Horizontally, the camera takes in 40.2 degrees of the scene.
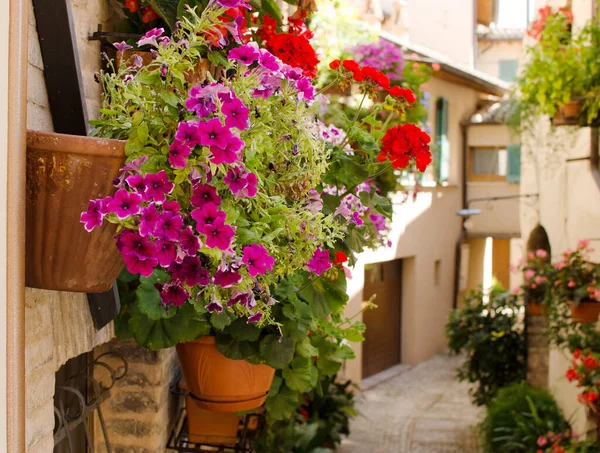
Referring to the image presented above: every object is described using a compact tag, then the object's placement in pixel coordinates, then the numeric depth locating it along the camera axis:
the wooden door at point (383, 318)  13.92
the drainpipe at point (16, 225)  1.49
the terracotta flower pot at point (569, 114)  6.70
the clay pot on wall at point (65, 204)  1.58
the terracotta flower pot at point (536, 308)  10.09
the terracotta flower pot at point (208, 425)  3.34
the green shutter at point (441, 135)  16.25
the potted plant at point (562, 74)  6.34
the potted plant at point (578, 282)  7.46
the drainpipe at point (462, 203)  17.41
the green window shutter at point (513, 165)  17.42
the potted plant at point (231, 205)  1.57
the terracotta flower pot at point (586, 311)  7.45
